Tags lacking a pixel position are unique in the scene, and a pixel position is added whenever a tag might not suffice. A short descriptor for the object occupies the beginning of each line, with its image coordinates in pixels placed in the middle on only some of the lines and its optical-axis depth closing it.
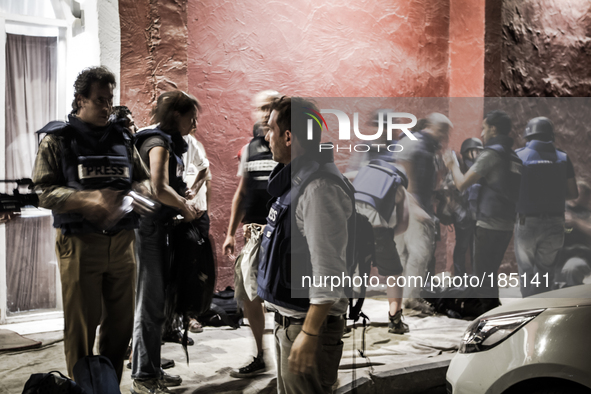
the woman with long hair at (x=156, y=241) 3.03
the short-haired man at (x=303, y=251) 2.01
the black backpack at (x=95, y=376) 2.64
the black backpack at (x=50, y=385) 2.47
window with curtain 3.68
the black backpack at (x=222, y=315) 4.34
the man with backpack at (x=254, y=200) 3.47
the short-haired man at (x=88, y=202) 2.75
